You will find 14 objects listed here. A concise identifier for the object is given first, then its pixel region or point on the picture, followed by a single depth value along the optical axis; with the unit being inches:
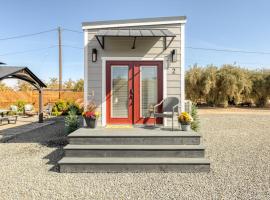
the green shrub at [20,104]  556.7
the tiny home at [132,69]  197.5
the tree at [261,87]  700.0
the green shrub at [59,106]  520.9
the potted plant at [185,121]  167.3
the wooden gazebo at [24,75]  271.6
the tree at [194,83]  691.4
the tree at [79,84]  1049.2
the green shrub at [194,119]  220.1
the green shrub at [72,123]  213.2
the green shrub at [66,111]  455.8
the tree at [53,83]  1268.9
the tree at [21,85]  1062.7
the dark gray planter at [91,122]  182.9
